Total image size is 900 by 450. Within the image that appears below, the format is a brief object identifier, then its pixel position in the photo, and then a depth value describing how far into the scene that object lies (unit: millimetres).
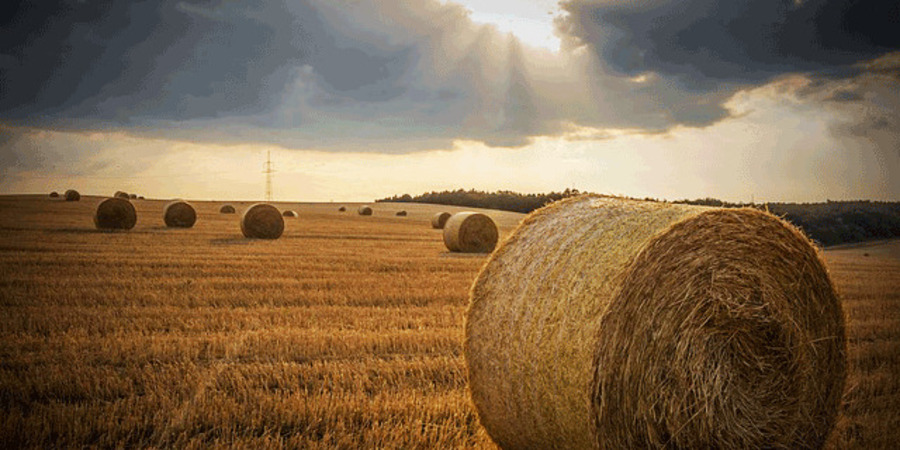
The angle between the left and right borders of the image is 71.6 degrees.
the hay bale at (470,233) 19453
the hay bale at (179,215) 27531
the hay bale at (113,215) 24156
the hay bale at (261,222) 23094
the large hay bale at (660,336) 3801
